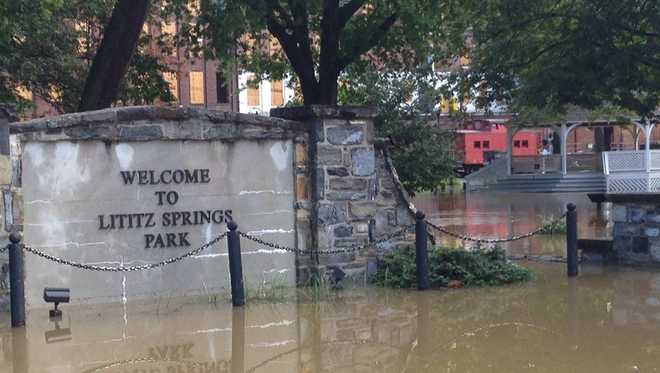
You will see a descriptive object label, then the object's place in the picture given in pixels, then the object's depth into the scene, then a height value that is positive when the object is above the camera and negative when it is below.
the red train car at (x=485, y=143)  51.78 +0.99
